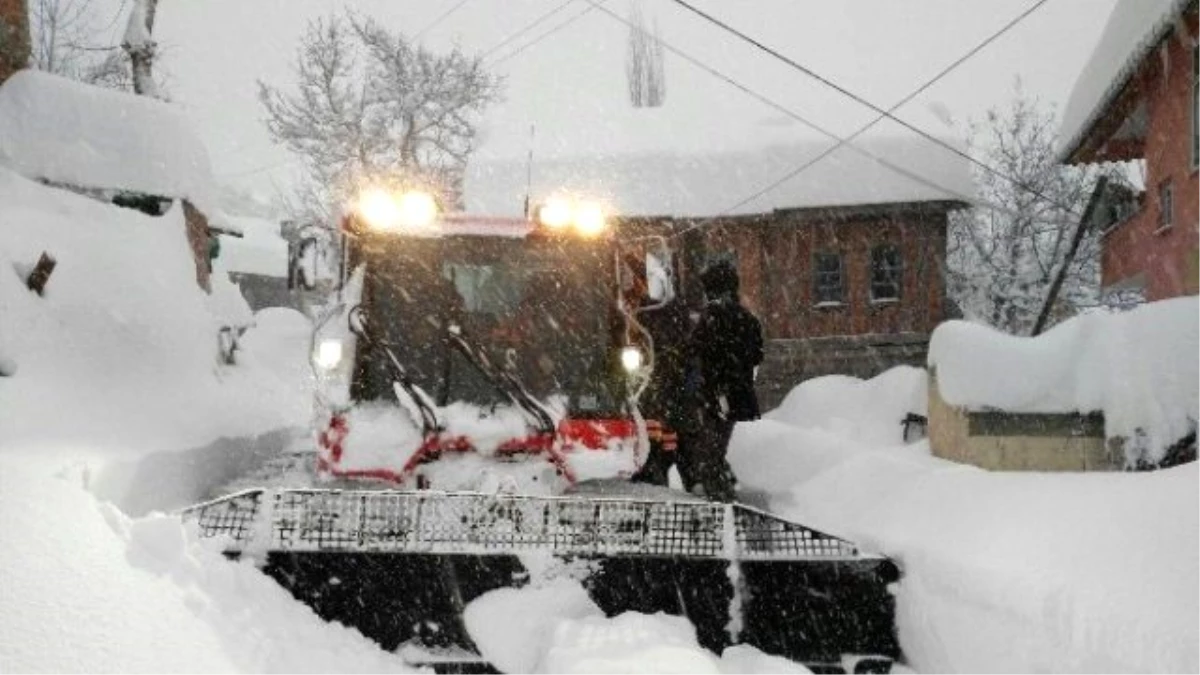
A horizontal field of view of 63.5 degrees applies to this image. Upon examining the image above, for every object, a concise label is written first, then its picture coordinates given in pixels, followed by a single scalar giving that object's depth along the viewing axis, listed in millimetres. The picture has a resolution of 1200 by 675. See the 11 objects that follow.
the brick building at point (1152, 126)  12562
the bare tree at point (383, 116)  28109
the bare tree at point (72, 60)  24609
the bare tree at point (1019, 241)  29297
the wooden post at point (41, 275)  7906
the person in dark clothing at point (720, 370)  7484
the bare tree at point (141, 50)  17609
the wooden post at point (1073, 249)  17391
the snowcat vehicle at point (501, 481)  4691
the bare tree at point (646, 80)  41531
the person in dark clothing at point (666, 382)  7293
